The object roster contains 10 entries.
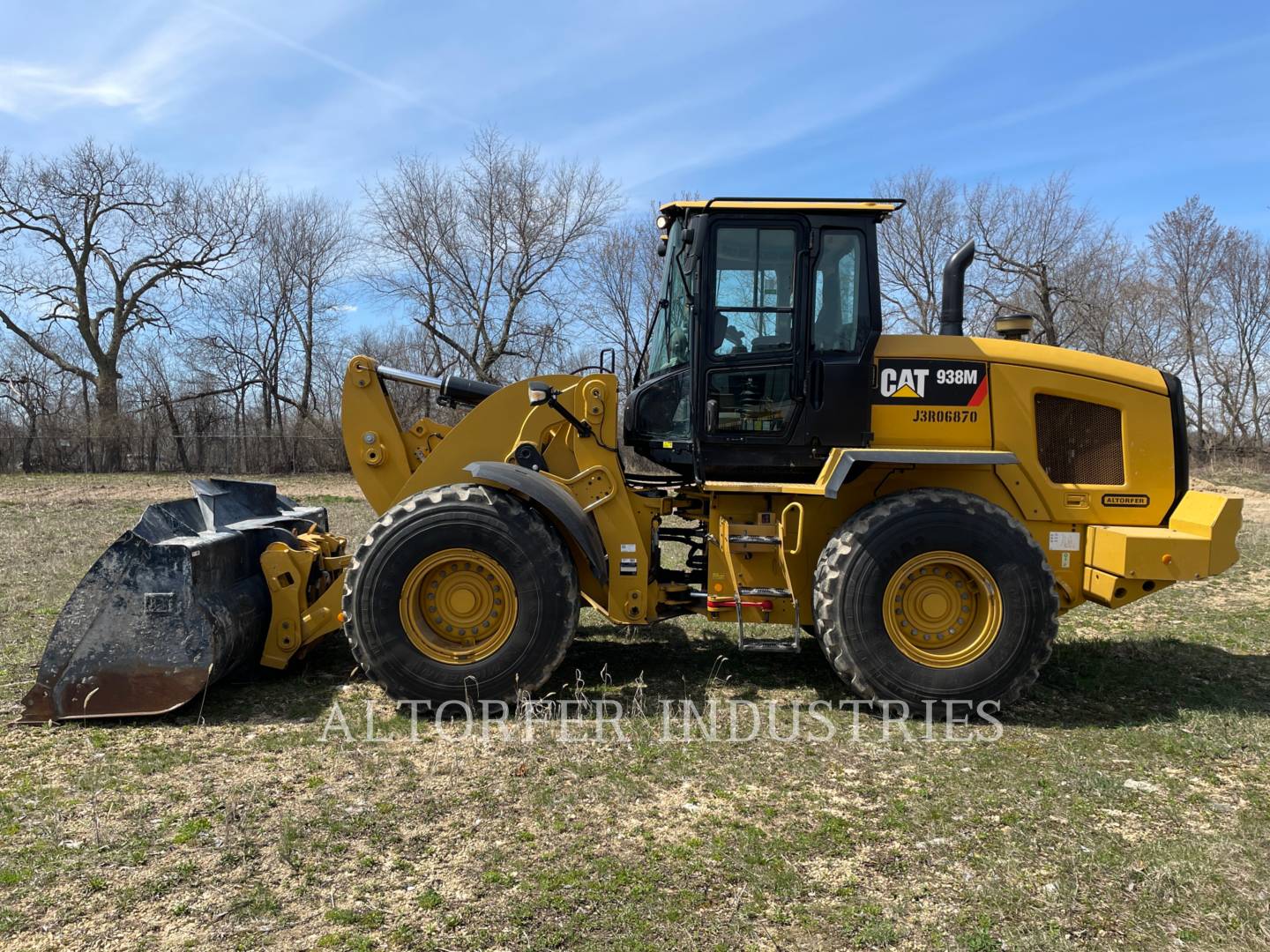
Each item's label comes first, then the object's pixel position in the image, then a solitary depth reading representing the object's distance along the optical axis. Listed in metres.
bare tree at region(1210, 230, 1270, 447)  33.47
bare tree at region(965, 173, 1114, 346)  26.67
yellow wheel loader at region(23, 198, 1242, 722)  4.80
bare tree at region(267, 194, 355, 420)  32.22
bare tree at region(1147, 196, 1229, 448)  33.47
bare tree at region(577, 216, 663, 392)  33.09
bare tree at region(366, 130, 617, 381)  29.52
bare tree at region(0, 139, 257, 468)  29.56
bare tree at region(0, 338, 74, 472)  27.70
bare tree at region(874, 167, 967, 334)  30.70
